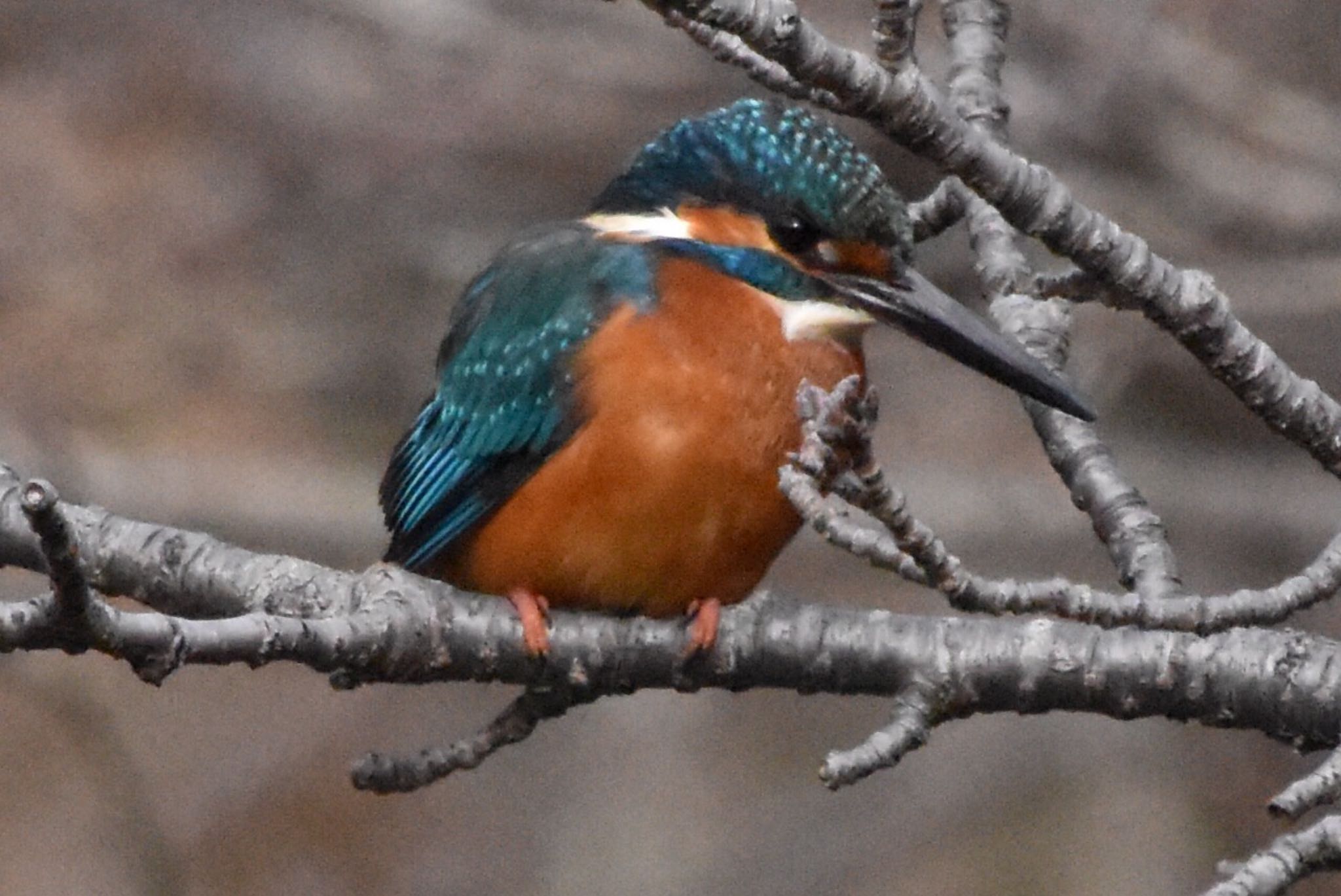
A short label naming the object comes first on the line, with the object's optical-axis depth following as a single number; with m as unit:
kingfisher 3.28
